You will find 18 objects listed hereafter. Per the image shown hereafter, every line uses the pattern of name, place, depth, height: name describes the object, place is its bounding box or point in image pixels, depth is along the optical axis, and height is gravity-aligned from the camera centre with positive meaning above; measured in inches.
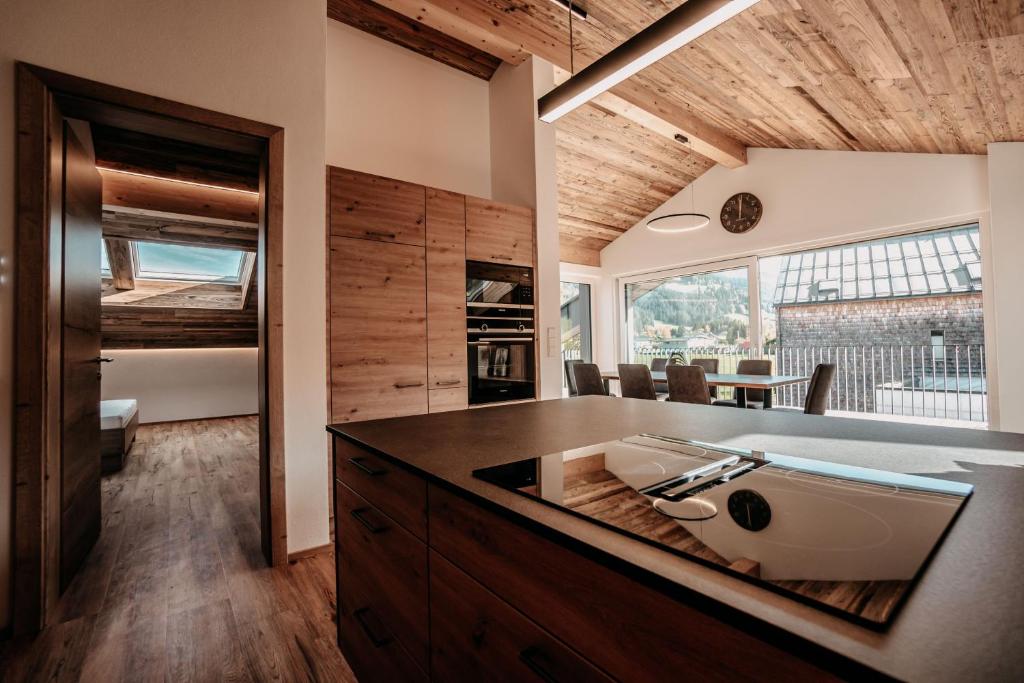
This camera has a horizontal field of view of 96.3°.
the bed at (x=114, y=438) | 161.3 -29.9
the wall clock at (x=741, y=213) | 206.2 +60.3
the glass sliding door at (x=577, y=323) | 270.3 +14.1
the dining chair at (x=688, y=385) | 136.9 -12.2
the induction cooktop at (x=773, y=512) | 18.5 -9.4
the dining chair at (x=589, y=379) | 160.1 -11.7
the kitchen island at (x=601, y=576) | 15.6 -10.1
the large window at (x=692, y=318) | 219.0 +14.1
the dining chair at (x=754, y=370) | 174.6 -10.1
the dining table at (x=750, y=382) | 137.4 -11.8
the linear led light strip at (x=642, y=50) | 52.5 +38.3
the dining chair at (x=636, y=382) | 149.2 -11.9
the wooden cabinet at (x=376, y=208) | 106.9 +34.7
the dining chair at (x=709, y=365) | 188.7 -8.4
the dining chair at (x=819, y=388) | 128.6 -12.7
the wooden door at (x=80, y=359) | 81.2 -1.0
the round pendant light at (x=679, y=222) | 183.9 +52.1
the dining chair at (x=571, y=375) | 174.1 -11.3
